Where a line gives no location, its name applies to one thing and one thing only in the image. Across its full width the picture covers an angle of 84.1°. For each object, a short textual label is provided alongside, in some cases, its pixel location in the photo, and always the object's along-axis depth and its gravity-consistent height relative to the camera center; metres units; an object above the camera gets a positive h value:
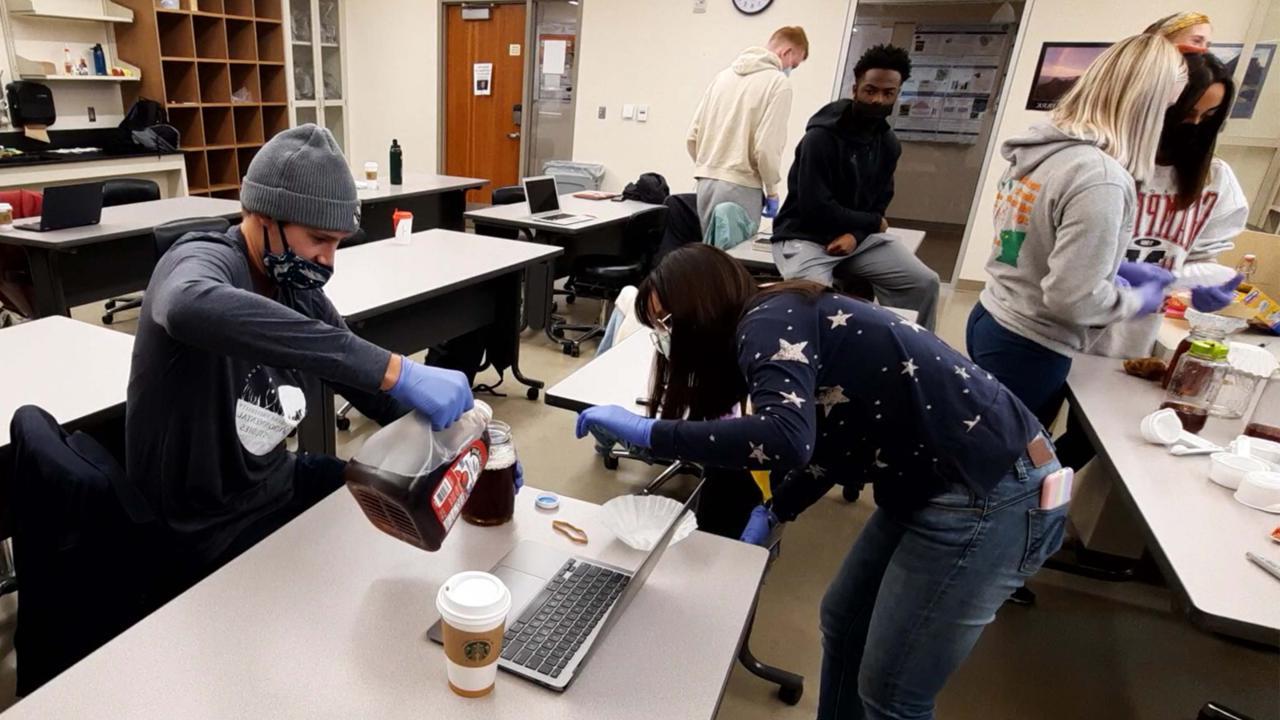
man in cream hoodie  3.52 +0.02
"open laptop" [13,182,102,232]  2.72 -0.55
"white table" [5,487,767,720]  0.79 -0.65
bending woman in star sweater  1.04 -0.43
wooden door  6.64 +0.06
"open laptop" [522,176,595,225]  3.95 -0.49
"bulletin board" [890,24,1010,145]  5.96 +0.57
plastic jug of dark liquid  0.89 -0.46
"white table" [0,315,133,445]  1.42 -0.64
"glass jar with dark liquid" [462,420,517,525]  1.14 -0.59
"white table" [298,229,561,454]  2.25 -0.63
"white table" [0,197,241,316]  2.69 -0.74
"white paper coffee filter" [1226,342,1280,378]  1.67 -0.39
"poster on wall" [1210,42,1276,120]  4.36 +0.62
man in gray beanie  1.06 -0.41
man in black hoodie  2.61 -0.22
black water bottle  4.48 -0.42
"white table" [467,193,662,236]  3.77 -0.56
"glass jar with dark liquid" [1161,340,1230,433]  1.60 -0.47
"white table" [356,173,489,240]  4.41 -0.67
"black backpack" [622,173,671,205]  4.78 -0.44
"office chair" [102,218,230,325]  2.27 -0.49
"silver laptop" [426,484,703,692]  0.87 -0.64
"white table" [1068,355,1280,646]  1.03 -0.57
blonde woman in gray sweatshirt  1.50 -0.11
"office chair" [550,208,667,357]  3.99 -0.81
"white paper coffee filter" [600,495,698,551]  1.13 -0.62
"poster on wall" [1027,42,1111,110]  5.09 +0.67
